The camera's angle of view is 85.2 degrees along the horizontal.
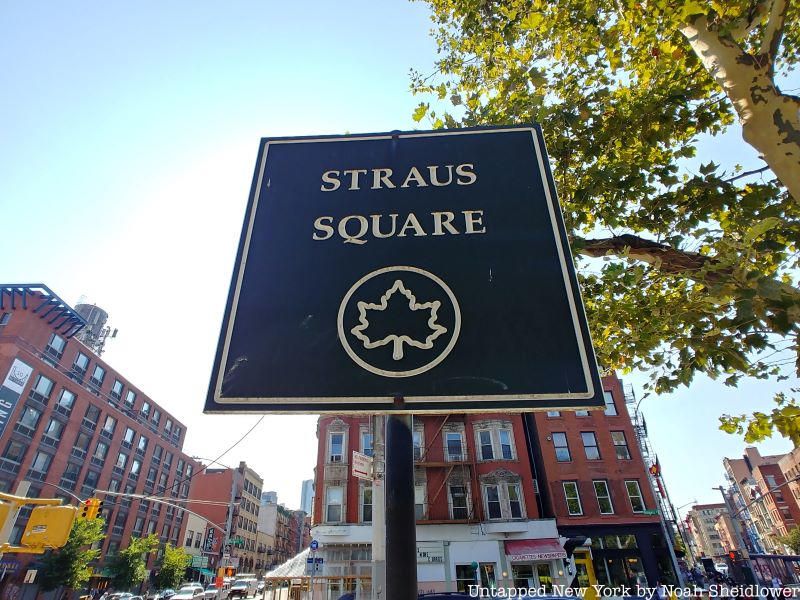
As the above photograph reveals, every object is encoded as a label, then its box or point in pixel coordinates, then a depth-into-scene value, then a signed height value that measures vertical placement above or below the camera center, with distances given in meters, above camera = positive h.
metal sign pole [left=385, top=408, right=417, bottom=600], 1.38 +0.15
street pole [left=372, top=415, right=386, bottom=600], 9.45 +0.84
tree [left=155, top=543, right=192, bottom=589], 44.81 +0.31
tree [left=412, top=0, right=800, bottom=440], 4.07 +4.21
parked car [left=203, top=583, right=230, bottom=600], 34.48 -1.45
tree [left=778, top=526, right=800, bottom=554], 49.25 +1.78
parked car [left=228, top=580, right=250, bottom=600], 37.46 -1.33
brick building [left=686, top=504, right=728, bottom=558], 126.44 +8.46
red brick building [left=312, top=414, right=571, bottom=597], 22.52 +2.81
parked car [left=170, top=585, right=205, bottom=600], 29.66 -1.24
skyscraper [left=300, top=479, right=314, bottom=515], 193.75 +28.92
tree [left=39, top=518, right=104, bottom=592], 31.03 +0.86
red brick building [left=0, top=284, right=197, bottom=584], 31.78 +11.47
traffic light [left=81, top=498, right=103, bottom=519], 19.08 +2.59
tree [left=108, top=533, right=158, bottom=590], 38.31 +0.56
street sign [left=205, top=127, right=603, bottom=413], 1.70 +1.09
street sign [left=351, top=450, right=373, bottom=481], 10.96 +2.25
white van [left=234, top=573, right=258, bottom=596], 41.62 -1.33
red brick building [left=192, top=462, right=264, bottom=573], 60.81 +8.58
